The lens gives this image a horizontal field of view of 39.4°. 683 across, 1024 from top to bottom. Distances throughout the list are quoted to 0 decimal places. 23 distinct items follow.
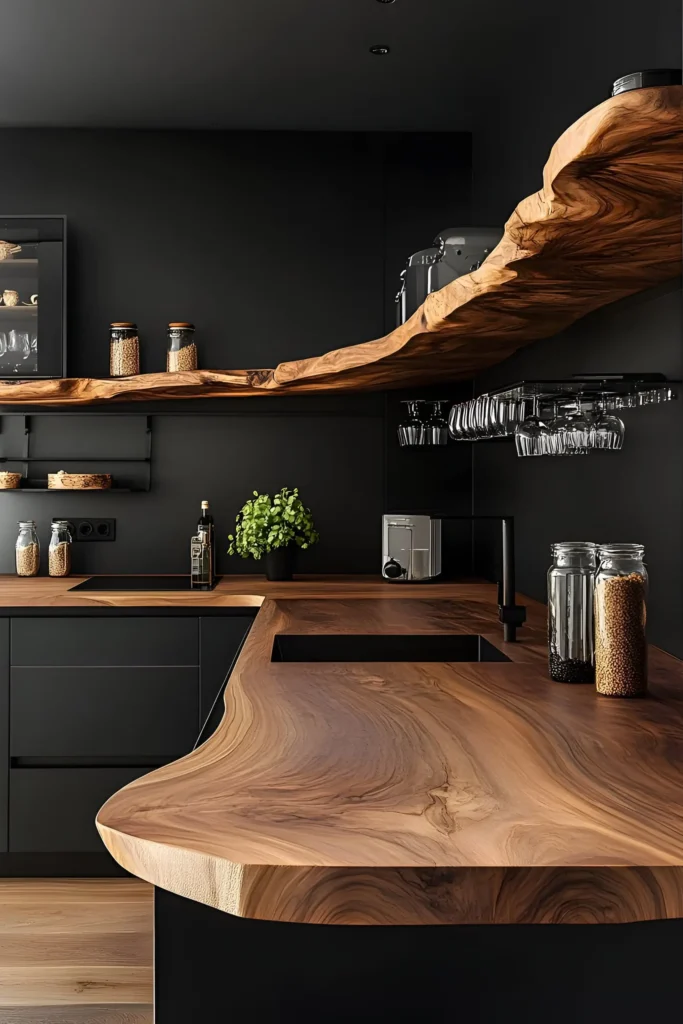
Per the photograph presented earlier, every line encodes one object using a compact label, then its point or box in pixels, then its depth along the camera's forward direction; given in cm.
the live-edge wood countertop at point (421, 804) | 84
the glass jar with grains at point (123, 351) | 353
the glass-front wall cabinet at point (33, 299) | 345
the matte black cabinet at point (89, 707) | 295
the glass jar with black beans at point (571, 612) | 160
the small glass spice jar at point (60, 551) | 352
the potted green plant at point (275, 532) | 339
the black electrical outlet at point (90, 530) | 363
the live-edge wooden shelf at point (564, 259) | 107
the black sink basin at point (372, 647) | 225
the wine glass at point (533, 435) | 179
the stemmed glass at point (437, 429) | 333
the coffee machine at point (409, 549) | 334
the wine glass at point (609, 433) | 172
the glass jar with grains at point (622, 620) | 149
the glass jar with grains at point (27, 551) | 353
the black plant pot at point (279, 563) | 340
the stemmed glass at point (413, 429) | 335
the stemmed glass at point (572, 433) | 174
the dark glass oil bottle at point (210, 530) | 339
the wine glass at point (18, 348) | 348
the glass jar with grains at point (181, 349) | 352
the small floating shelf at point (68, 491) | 355
